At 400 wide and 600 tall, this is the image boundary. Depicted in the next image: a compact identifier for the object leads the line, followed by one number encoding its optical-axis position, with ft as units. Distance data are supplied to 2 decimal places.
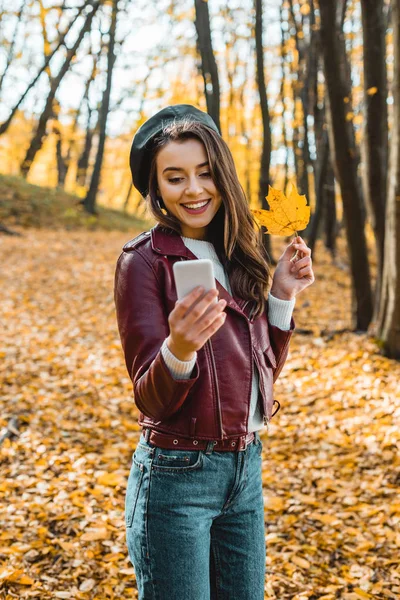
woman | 5.00
